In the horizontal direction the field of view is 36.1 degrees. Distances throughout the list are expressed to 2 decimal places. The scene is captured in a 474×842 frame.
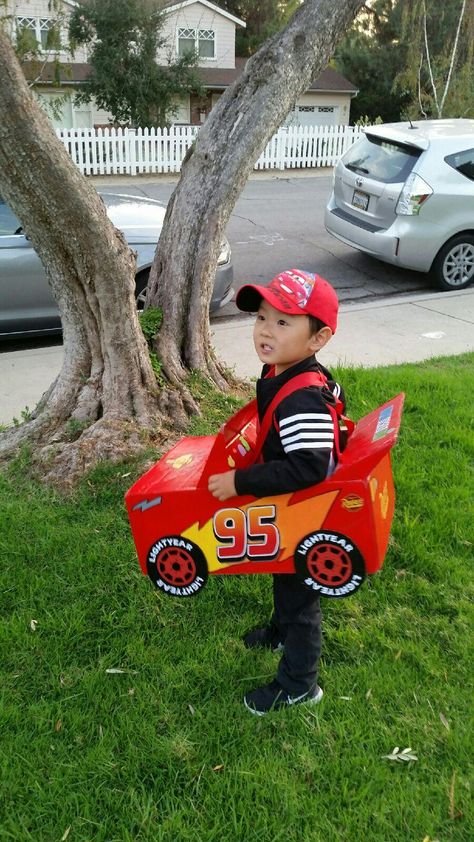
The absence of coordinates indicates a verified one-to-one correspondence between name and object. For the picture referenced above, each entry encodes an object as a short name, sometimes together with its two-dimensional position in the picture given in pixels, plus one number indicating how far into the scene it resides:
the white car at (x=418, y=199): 7.94
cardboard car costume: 2.17
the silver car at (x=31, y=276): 6.33
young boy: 2.04
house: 24.43
